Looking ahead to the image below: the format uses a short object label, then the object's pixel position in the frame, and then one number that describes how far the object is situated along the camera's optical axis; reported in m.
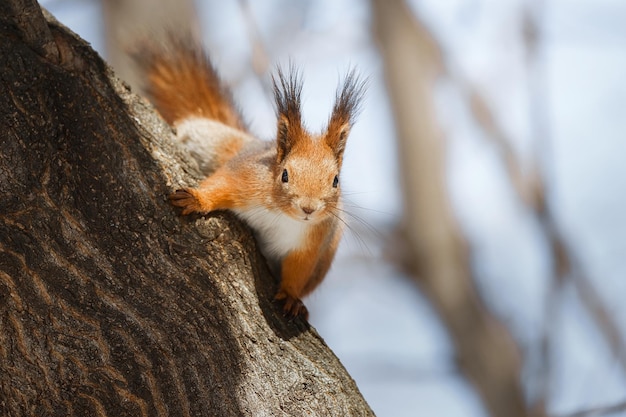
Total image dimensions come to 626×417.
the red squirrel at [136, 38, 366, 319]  4.96
